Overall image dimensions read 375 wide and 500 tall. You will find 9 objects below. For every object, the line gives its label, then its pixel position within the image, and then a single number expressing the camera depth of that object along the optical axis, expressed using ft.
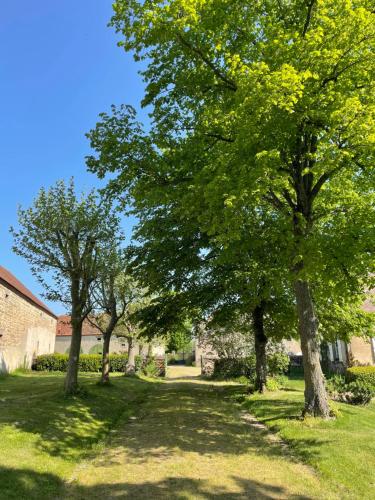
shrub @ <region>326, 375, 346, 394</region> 55.72
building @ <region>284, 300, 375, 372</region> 85.90
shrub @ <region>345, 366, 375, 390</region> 63.93
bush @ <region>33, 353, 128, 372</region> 107.86
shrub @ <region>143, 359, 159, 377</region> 109.71
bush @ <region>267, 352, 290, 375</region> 76.43
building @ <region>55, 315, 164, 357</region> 160.45
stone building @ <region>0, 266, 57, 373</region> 82.62
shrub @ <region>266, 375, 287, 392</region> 60.80
